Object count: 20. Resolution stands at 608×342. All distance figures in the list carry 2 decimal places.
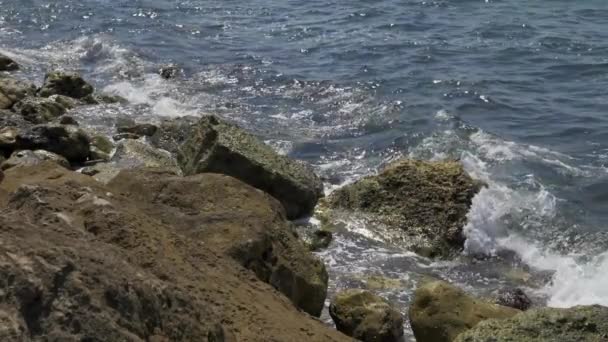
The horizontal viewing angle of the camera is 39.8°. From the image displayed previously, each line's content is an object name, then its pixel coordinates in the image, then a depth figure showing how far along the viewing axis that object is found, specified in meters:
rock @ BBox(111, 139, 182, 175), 12.02
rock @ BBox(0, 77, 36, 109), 14.86
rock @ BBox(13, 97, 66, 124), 14.02
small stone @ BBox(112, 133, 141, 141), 14.75
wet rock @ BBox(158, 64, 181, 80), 20.33
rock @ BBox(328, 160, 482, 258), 11.21
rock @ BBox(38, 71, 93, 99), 17.22
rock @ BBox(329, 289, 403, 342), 7.70
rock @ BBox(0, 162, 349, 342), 3.65
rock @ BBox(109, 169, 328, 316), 6.80
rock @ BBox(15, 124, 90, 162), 12.27
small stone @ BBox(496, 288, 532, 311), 9.51
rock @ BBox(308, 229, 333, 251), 10.73
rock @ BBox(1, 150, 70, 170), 9.64
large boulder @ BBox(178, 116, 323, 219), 10.84
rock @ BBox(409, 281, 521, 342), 7.73
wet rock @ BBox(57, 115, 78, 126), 13.65
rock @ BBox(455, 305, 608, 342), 5.55
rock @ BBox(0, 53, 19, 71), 19.95
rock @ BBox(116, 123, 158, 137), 14.89
